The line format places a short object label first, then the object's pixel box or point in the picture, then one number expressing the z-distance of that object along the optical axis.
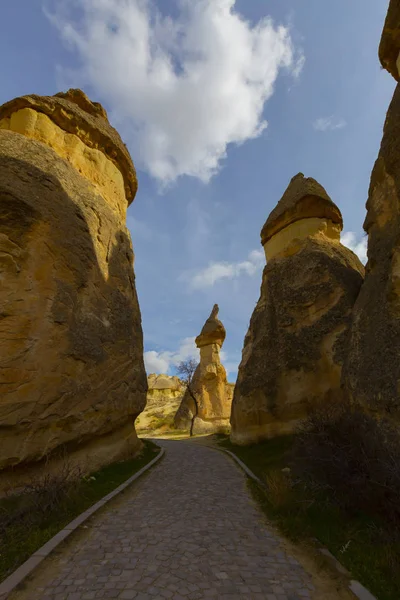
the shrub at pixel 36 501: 5.43
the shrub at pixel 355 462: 4.75
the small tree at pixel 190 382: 30.91
